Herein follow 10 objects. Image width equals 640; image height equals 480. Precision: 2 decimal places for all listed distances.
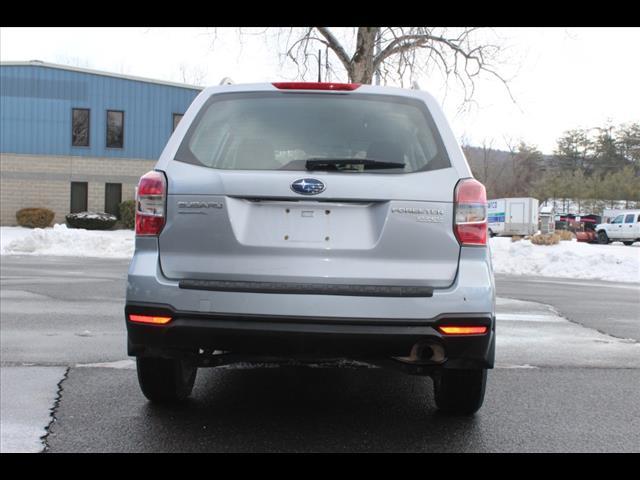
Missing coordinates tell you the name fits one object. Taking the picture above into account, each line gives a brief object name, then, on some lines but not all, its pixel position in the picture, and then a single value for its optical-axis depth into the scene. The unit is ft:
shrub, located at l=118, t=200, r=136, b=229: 111.75
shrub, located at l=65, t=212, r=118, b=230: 108.32
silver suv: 10.40
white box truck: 155.74
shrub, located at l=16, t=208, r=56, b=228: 108.99
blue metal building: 113.50
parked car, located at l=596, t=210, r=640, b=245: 127.65
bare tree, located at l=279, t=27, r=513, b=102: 89.30
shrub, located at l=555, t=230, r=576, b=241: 110.22
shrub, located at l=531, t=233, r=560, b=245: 85.20
